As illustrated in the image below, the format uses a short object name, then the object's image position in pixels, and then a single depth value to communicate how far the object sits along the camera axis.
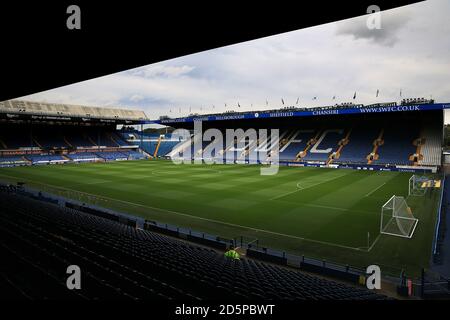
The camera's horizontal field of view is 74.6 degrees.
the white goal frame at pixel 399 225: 14.41
